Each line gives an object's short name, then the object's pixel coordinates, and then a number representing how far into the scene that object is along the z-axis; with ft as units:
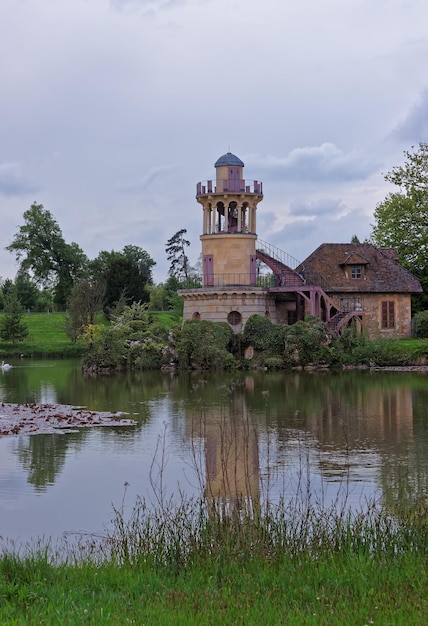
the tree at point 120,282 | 243.60
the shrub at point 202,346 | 156.04
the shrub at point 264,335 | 160.25
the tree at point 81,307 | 220.23
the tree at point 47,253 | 284.61
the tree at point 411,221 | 194.29
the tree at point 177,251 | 333.83
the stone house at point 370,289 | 177.78
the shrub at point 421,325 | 174.19
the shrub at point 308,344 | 154.71
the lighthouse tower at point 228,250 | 170.71
